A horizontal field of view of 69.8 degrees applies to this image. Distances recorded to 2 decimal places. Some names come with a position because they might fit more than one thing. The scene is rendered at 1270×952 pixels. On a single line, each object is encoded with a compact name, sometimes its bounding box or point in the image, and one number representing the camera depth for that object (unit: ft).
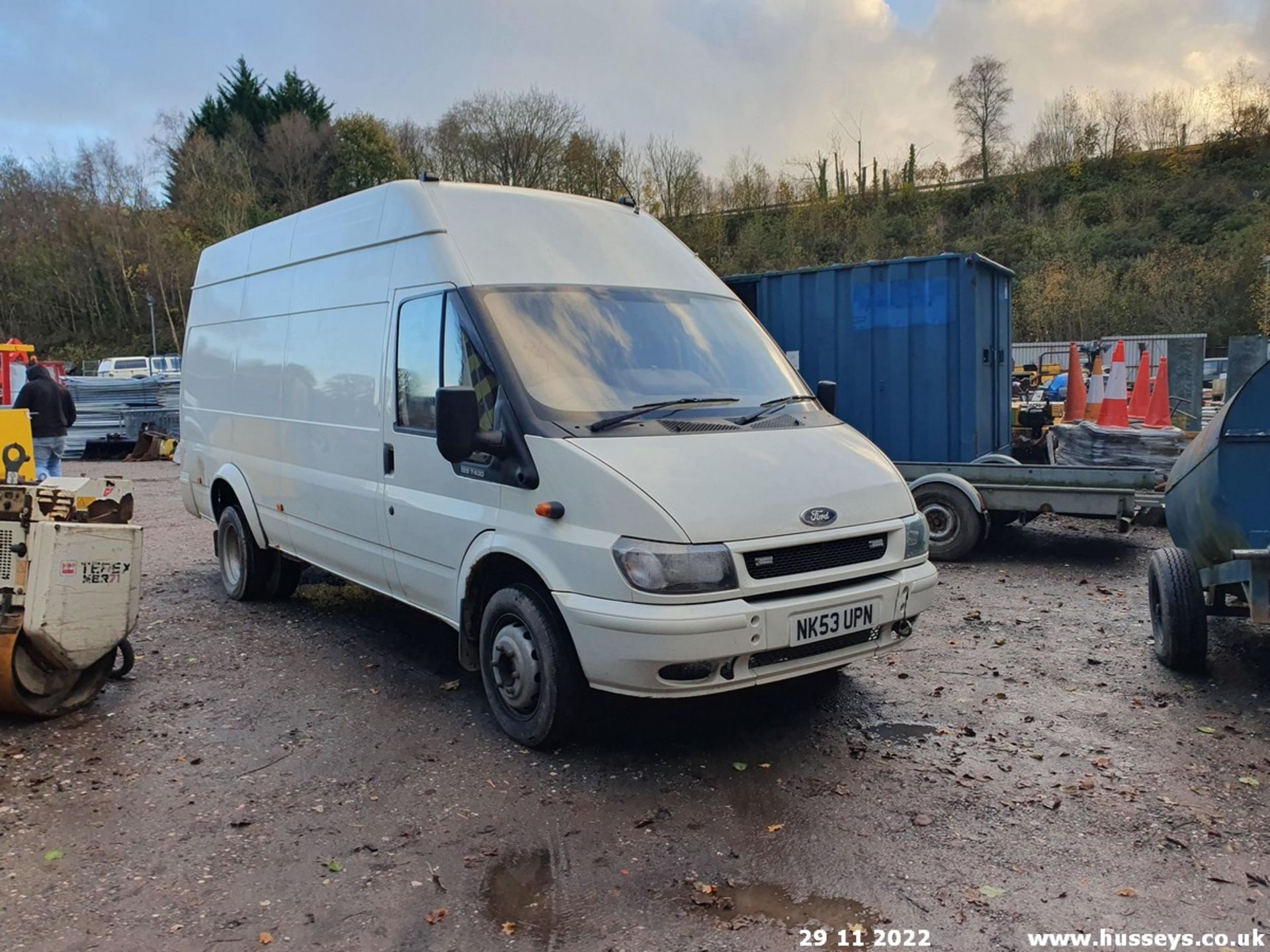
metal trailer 25.90
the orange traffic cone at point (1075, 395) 38.11
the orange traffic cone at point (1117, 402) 31.83
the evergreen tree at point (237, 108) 141.18
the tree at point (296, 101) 143.23
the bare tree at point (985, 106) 157.28
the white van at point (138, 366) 103.24
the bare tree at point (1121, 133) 151.02
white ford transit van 12.19
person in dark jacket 39.96
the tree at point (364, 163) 132.87
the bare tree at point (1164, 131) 150.30
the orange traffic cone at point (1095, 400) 35.91
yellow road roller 14.58
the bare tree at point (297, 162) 130.41
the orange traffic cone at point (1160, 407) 32.73
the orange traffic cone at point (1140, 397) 36.32
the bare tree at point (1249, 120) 144.05
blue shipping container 31.22
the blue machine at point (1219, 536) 15.34
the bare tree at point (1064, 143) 151.43
